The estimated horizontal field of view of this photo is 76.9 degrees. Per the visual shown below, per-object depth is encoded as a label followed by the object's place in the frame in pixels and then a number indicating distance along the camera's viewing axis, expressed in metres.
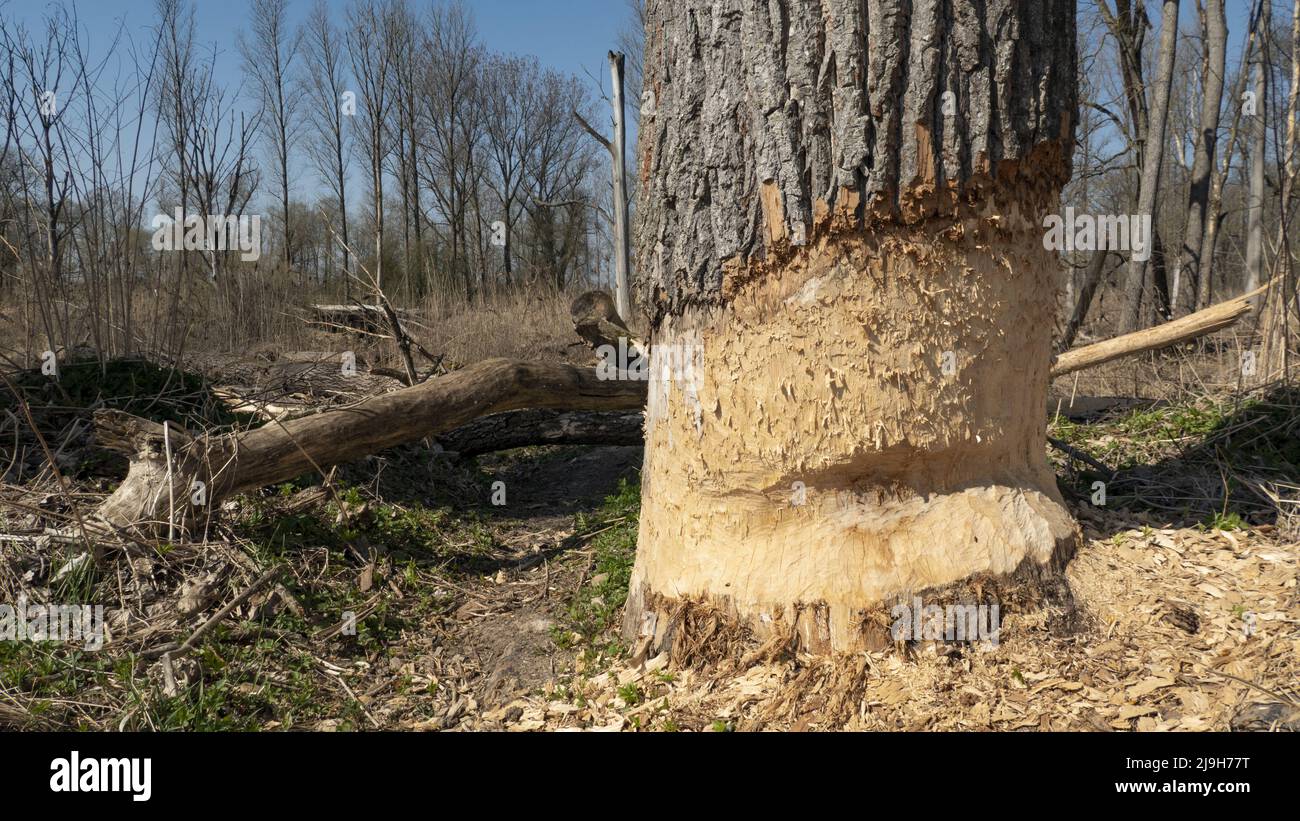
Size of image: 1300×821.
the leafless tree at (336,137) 23.81
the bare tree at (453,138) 25.31
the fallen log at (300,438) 3.94
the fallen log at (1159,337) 5.37
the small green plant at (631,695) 2.90
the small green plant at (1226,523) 3.35
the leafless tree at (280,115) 23.61
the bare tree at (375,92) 18.77
